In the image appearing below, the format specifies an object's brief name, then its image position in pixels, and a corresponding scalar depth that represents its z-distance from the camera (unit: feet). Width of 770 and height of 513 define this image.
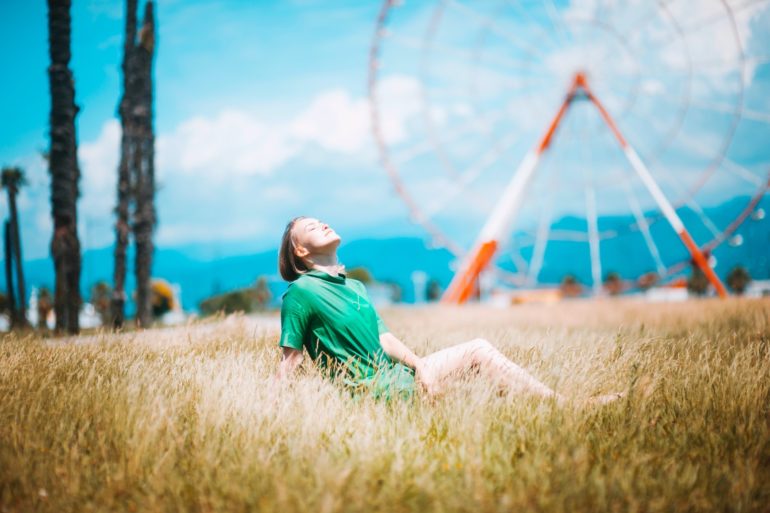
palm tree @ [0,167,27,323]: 62.10
